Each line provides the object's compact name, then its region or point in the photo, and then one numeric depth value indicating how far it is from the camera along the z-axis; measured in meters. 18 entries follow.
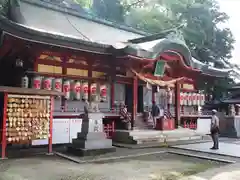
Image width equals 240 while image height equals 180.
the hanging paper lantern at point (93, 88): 13.30
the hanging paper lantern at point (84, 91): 13.00
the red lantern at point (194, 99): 18.84
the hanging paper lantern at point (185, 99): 18.37
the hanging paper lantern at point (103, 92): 13.79
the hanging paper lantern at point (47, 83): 11.77
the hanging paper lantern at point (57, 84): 12.07
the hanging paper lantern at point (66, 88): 12.37
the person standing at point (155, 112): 13.75
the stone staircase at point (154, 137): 11.95
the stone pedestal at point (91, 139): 9.10
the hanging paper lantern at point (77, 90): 12.73
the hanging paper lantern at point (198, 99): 19.19
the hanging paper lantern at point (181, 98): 18.14
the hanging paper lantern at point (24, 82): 11.34
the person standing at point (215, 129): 10.65
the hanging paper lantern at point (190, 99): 18.64
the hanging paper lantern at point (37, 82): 11.48
